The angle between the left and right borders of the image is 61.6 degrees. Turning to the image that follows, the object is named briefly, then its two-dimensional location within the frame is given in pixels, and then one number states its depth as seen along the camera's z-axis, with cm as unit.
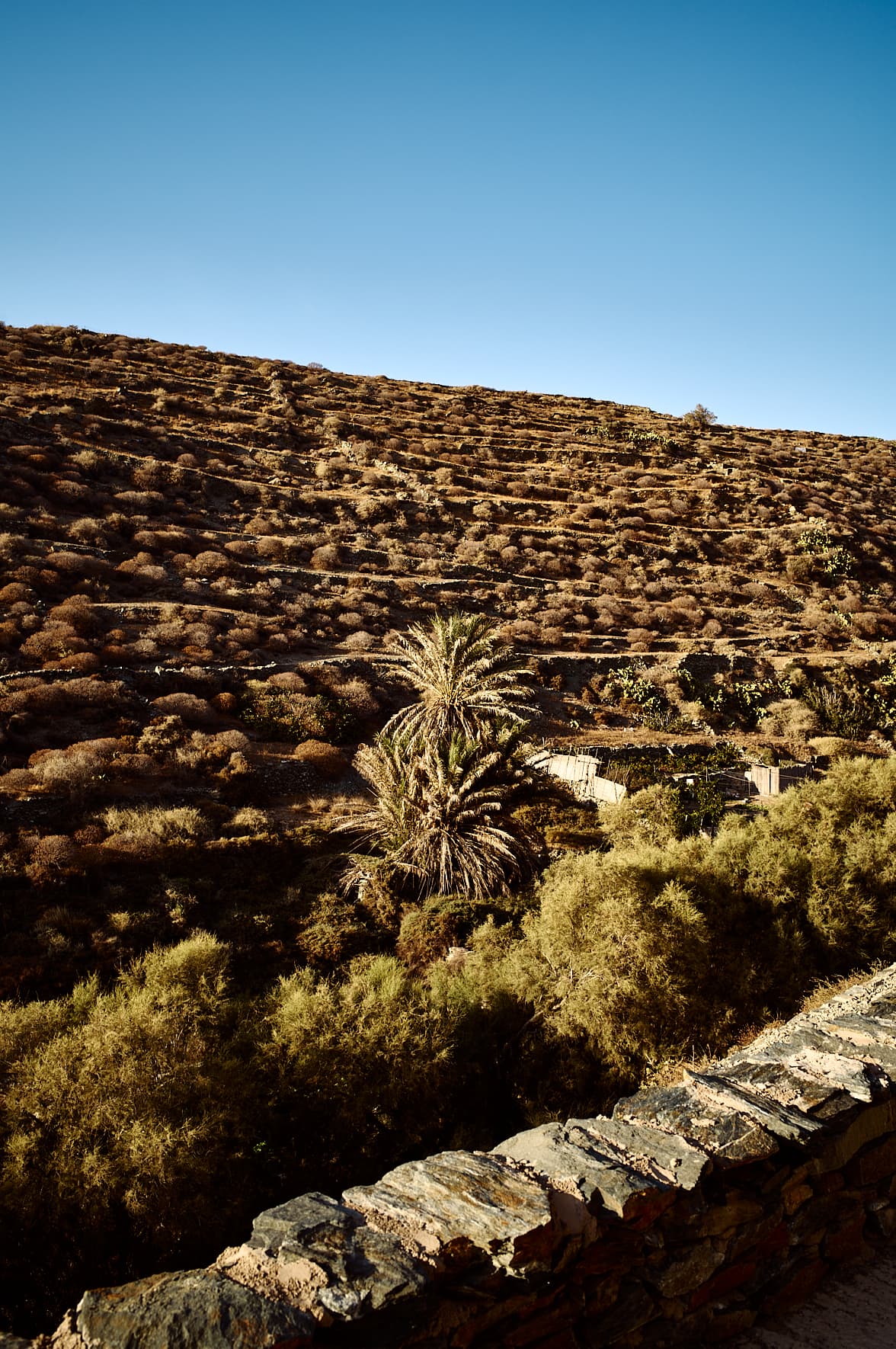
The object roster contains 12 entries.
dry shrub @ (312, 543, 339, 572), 3849
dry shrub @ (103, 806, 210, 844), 1730
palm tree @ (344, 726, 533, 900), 1481
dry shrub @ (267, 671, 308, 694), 2642
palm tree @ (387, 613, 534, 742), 1756
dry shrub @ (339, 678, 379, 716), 2691
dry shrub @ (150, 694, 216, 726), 2377
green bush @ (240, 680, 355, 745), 2466
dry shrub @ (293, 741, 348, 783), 2284
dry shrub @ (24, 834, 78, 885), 1518
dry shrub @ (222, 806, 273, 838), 1841
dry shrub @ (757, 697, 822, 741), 2925
